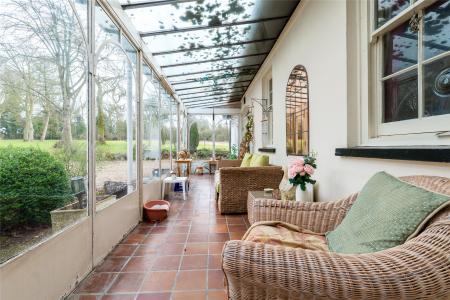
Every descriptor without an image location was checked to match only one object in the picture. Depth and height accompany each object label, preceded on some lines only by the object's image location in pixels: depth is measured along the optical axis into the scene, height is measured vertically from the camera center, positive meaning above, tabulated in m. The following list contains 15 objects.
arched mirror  2.98 +0.44
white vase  2.40 -0.45
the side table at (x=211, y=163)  8.73 -0.53
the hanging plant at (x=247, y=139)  6.64 +0.23
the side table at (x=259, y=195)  2.69 -0.52
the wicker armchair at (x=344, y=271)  0.72 -0.37
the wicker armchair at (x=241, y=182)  3.68 -0.50
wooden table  6.12 -0.47
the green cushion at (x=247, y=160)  4.89 -0.25
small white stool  4.78 -0.62
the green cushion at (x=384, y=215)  0.93 -0.28
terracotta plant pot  3.42 -0.88
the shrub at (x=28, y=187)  1.30 -0.21
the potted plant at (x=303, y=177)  2.34 -0.28
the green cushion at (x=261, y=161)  4.05 -0.22
